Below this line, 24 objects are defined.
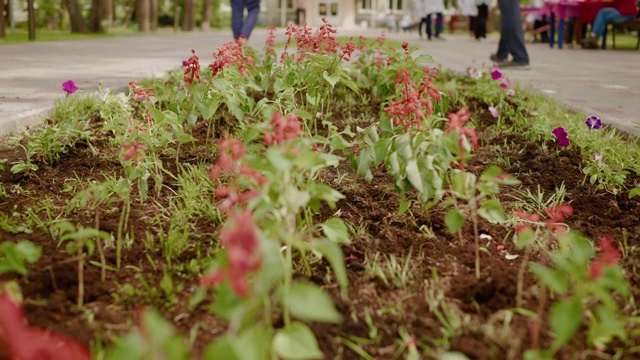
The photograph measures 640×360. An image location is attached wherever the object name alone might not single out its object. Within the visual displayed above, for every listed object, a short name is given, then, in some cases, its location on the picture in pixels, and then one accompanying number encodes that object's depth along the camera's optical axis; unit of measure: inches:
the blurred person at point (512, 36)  316.8
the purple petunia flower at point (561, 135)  135.9
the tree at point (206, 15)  1074.7
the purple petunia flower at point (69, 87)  147.8
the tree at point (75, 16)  707.4
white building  1567.4
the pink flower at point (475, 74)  212.1
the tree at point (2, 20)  539.2
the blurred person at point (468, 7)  721.6
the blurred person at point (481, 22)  731.8
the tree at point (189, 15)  1015.0
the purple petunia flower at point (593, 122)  137.4
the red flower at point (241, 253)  45.9
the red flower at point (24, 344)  44.7
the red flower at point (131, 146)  84.5
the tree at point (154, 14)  952.3
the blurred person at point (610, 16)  553.0
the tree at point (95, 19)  749.3
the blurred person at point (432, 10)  700.0
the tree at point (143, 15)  886.4
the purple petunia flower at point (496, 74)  183.9
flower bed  56.7
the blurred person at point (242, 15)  367.2
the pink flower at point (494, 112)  170.8
